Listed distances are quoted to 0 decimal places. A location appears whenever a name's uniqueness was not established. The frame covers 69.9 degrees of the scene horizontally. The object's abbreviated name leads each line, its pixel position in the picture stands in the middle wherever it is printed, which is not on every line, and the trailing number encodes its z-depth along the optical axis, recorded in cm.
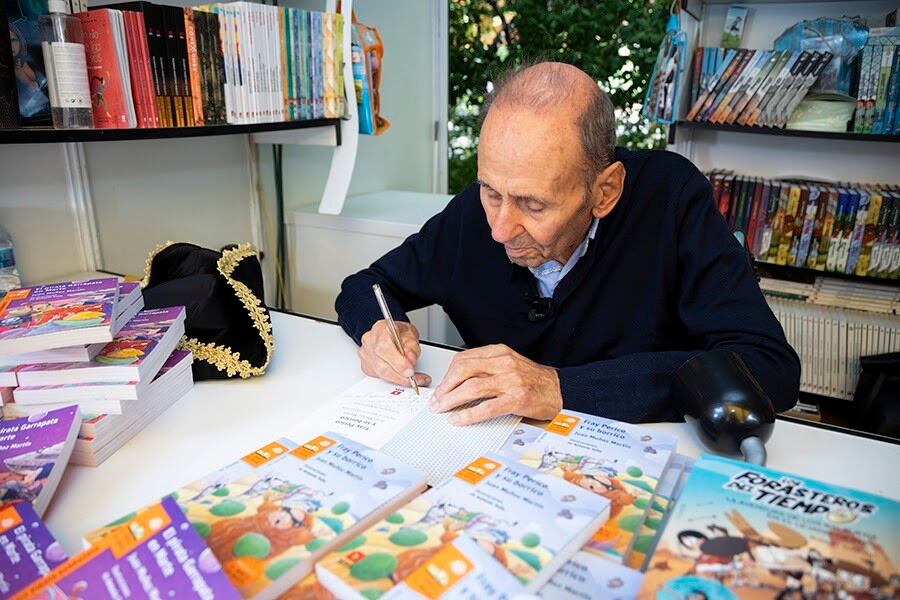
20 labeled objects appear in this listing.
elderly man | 97
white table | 78
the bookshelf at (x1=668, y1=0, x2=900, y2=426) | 232
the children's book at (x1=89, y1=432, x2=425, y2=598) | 58
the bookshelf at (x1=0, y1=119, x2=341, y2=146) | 117
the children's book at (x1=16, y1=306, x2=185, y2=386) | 90
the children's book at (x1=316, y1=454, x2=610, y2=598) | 56
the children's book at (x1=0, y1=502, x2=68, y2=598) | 57
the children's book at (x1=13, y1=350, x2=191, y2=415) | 89
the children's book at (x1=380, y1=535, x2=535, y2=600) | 52
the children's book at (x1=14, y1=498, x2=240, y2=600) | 52
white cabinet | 213
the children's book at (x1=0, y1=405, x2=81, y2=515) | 72
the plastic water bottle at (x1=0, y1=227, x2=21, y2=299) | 144
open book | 83
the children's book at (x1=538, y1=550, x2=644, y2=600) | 56
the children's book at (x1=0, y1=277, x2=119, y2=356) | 86
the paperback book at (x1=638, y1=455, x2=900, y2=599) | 51
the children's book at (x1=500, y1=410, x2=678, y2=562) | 64
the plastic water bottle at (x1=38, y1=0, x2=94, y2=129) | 122
